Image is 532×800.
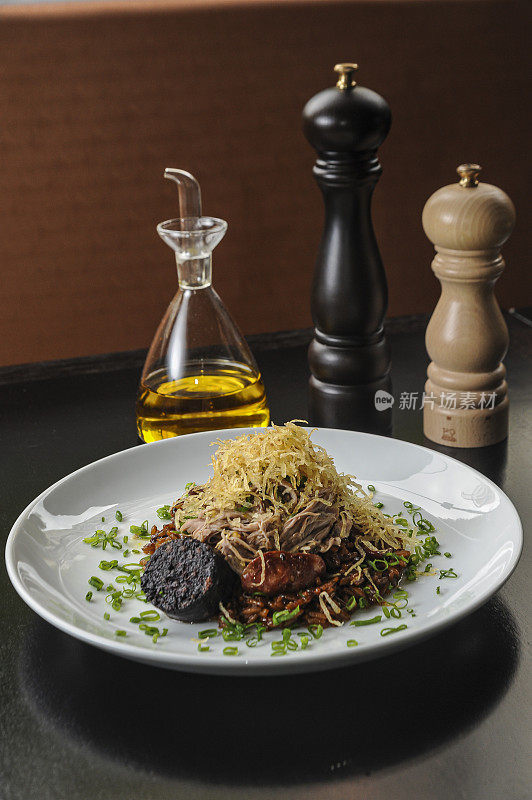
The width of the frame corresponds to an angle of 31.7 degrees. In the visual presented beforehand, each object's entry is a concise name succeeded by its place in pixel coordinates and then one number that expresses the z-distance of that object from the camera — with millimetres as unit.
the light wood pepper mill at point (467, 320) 986
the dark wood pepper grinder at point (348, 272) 1006
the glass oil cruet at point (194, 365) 1015
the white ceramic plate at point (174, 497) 615
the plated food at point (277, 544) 688
